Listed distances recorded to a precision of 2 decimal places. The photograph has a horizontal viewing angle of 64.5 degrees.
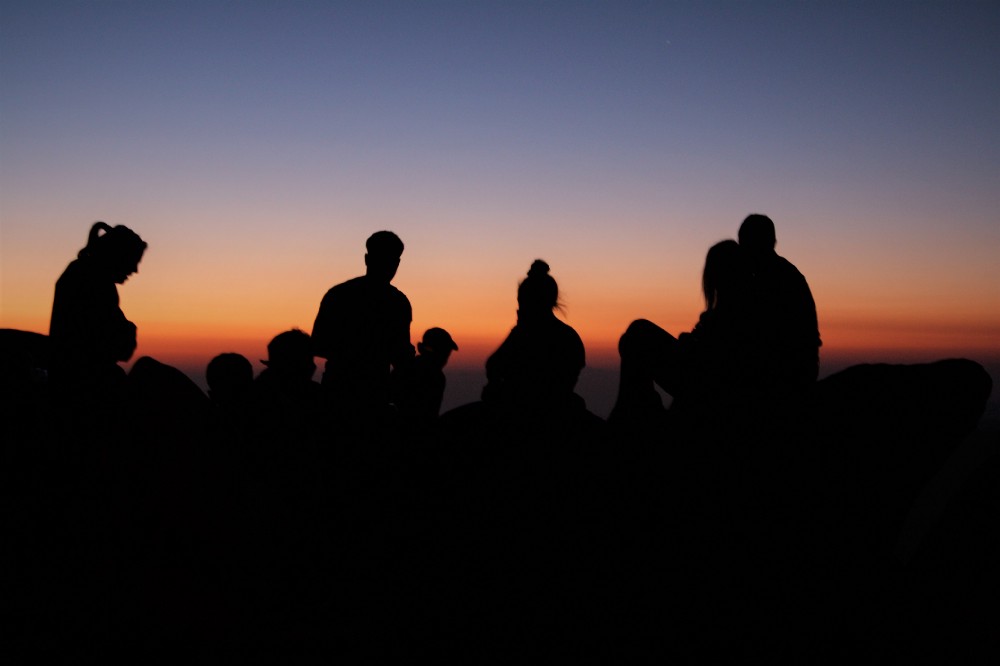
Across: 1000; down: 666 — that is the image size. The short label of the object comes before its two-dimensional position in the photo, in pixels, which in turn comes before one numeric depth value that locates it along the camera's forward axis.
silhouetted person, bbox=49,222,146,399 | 5.20
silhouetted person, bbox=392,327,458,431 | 6.70
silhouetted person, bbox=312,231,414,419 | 5.94
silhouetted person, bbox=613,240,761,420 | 4.86
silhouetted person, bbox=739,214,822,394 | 5.09
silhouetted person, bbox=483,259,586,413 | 5.05
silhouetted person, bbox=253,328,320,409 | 6.19
